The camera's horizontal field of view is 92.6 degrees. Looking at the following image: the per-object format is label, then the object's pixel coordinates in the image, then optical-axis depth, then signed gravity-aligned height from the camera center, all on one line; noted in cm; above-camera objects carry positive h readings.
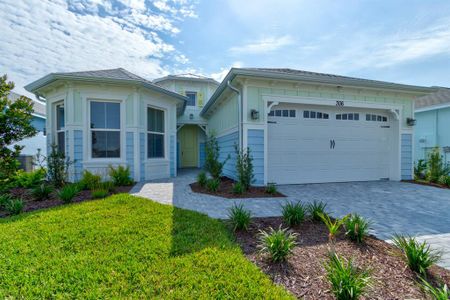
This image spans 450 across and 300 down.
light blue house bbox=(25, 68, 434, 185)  680 +86
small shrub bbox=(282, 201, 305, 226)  342 -109
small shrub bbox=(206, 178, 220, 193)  621 -109
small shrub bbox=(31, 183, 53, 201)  503 -107
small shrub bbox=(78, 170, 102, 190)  595 -96
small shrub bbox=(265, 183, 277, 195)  589 -116
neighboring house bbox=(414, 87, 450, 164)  1052 +123
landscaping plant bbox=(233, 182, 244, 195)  578 -111
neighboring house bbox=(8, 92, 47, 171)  982 +24
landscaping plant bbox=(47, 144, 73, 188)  626 -61
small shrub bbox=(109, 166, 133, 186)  667 -89
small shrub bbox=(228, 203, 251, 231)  322 -110
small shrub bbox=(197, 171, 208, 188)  668 -101
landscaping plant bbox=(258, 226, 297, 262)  236 -111
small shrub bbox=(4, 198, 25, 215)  417 -117
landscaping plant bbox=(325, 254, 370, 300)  177 -115
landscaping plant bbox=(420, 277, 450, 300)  159 -115
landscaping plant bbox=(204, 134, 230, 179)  711 -47
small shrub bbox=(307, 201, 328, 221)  362 -108
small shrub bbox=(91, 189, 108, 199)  503 -110
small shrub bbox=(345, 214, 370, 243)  286 -110
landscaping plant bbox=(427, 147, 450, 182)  778 -76
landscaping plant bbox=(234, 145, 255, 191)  625 -63
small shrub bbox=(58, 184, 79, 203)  473 -104
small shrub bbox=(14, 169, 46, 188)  648 -95
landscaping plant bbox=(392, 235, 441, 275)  220 -115
